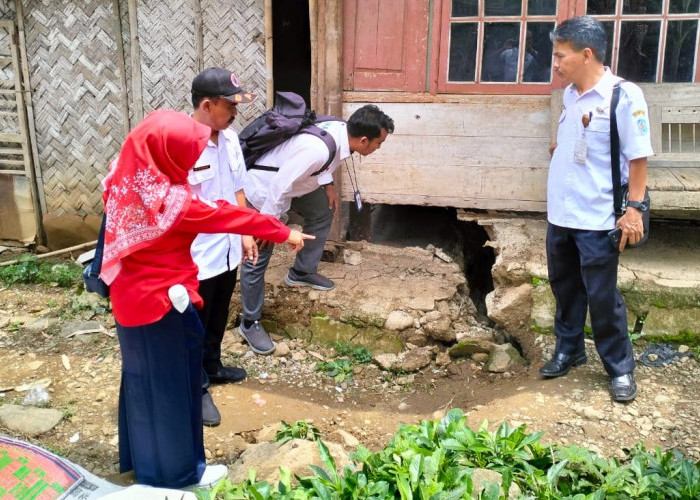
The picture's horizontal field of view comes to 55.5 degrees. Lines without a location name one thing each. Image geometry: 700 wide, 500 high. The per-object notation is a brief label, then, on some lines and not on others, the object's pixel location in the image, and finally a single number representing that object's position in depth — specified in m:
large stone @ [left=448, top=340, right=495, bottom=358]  4.73
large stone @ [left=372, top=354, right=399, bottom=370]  4.73
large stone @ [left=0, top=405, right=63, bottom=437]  3.87
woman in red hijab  2.58
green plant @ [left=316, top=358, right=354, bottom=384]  4.65
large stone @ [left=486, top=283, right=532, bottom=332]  4.77
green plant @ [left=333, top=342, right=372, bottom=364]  4.83
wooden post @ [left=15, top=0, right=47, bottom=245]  6.33
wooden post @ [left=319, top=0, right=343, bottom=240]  5.45
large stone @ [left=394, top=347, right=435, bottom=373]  4.70
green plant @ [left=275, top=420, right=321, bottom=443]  3.32
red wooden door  5.41
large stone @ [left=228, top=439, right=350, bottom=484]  2.72
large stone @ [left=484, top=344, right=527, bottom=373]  4.54
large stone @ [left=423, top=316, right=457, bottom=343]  4.84
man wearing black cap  3.44
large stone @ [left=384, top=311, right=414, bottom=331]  4.85
